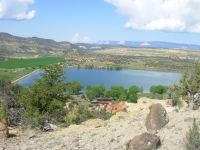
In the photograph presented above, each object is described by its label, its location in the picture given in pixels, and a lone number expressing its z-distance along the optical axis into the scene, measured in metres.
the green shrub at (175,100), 23.36
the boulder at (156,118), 12.10
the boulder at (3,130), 13.16
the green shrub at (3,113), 16.35
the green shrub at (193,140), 8.65
